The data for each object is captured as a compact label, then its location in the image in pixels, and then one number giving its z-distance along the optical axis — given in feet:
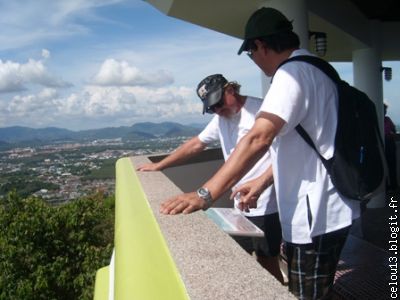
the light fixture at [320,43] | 20.63
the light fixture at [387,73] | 30.14
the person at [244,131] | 9.37
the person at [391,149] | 28.94
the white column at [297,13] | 17.12
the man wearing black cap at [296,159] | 5.66
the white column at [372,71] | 26.25
